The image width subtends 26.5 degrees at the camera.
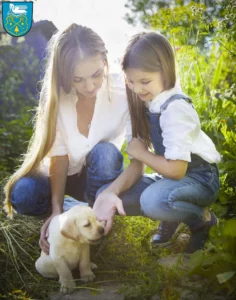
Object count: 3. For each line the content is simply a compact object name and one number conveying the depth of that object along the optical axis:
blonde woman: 1.41
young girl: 1.34
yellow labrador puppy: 1.26
